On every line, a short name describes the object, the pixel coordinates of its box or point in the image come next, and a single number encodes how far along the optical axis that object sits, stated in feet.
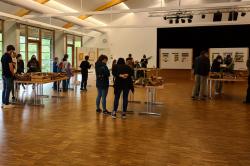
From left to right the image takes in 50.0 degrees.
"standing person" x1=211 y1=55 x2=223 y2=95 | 29.71
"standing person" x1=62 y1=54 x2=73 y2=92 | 29.32
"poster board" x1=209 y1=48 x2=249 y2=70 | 45.55
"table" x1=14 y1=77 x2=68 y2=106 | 21.79
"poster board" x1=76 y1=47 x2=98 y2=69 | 43.27
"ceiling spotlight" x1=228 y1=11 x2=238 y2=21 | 38.55
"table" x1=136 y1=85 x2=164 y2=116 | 19.25
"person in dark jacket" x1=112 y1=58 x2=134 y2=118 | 17.38
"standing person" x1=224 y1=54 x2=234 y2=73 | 30.04
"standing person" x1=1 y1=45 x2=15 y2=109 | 19.92
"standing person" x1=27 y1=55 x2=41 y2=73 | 27.89
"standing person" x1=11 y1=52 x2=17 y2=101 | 20.99
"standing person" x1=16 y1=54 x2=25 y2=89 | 27.43
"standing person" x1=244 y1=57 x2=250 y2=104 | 24.33
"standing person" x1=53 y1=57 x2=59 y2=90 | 31.55
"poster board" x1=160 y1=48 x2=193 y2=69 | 48.80
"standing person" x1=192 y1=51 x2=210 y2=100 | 25.43
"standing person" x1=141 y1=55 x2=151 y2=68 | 42.04
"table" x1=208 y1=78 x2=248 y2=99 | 25.59
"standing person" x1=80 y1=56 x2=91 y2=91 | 31.07
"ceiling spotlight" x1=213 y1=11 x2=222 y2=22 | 38.02
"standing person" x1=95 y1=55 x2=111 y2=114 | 18.34
